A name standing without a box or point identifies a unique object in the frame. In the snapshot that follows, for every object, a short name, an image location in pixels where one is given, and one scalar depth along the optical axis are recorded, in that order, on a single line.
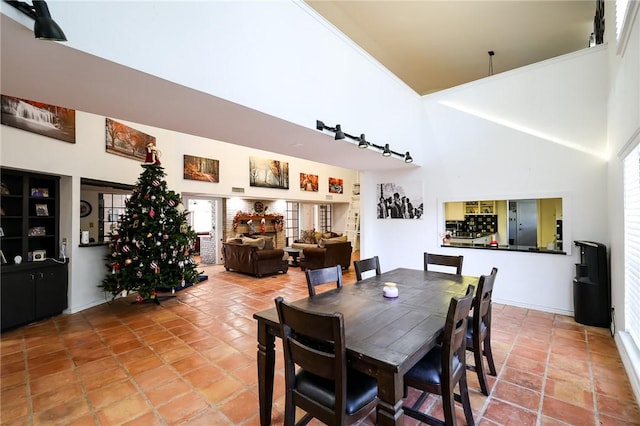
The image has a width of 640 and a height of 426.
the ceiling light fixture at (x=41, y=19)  1.27
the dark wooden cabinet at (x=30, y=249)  3.50
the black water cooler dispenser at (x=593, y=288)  3.32
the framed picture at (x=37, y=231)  3.96
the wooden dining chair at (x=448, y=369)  1.54
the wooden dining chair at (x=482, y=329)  1.99
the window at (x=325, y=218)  12.42
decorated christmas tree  4.32
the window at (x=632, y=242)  2.31
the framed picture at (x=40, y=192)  4.01
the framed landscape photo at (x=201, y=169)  6.82
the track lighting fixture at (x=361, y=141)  3.05
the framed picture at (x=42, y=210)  4.10
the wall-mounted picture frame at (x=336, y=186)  11.16
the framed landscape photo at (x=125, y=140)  4.80
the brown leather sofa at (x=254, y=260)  6.42
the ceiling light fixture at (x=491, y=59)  5.51
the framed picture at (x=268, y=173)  8.32
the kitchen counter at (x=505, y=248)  3.98
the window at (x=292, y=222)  10.72
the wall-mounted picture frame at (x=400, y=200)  5.16
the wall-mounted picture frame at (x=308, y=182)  9.84
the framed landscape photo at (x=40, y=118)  3.41
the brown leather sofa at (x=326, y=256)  6.74
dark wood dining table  1.26
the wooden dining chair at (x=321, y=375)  1.30
